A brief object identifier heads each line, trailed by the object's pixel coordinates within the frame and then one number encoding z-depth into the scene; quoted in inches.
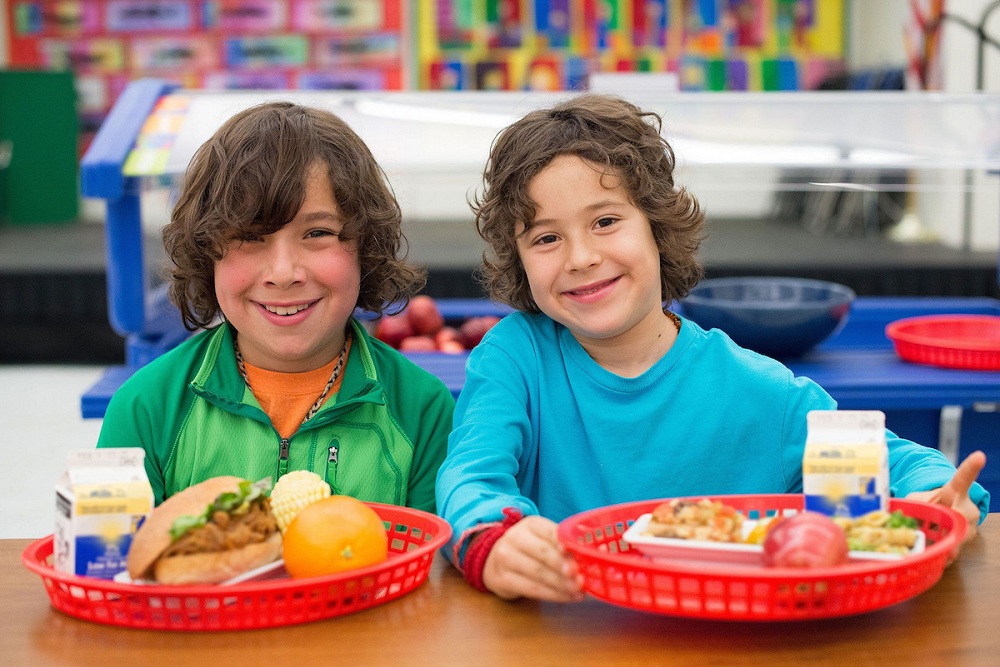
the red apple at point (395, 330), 107.1
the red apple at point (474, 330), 106.7
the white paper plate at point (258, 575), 40.1
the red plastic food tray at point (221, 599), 39.2
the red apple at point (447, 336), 105.7
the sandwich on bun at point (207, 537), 39.3
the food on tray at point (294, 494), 44.2
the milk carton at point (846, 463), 41.3
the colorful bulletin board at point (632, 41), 342.0
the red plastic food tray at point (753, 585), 37.7
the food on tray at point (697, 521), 40.6
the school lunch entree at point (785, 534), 38.1
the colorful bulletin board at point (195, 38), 342.0
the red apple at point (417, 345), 103.1
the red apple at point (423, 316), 108.2
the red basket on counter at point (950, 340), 93.1
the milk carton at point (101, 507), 39.8
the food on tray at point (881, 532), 40.1
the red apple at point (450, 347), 103.4
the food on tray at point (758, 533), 40.8
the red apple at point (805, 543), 37.9
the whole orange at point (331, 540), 40.6
